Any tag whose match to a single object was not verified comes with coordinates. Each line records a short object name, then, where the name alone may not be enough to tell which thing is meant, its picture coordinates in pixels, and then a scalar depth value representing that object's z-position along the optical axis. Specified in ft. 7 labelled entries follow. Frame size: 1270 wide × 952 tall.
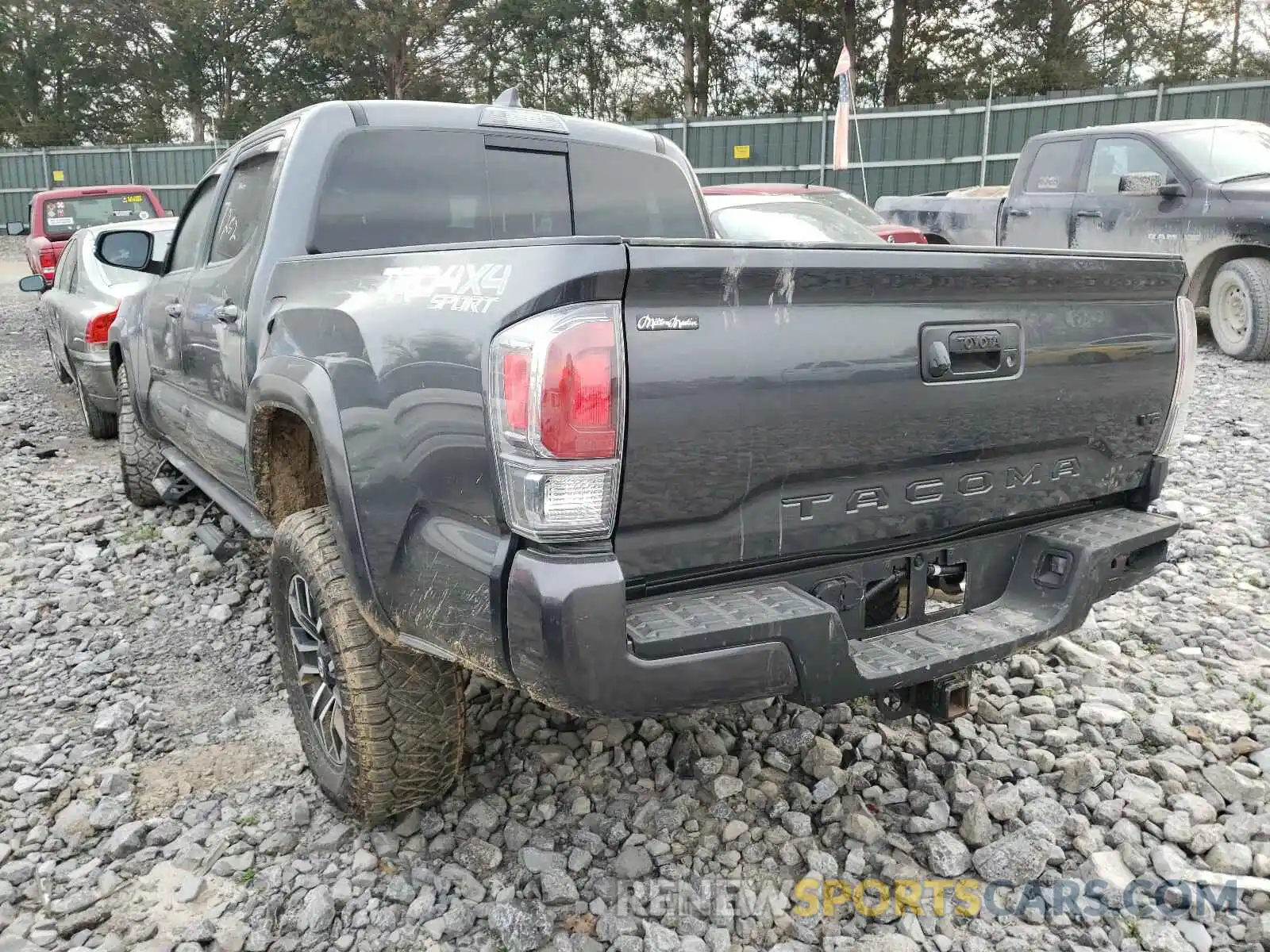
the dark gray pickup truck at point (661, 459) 6.27
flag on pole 45.93
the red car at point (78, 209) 44.06
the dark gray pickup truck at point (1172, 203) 25.02
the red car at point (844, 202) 29.94
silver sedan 21.72
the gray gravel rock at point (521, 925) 7.44
